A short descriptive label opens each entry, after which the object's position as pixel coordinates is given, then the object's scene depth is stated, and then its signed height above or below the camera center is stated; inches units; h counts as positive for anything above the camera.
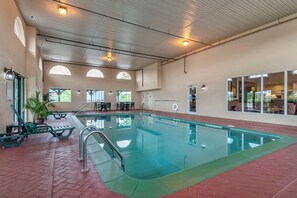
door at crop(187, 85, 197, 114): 404.7 -4.7
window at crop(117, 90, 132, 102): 619.7 +4.8
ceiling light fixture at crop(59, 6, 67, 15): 200.7 +111.7
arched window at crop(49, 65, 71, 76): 505.0 +87.4
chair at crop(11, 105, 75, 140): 156.9 -34.4
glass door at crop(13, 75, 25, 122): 232.5 +5.1
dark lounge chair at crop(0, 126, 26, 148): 137.8 -39.7
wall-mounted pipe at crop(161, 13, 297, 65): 230.9 +114.8
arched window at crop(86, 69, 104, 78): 563.9 +86.1
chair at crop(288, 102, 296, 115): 233.6 -16.0
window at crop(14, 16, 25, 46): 219.0 +101.3
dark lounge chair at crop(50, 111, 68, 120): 343.1 -42.4
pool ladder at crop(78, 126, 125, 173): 90.8 -32.1
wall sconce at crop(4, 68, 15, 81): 176.4 +26.9
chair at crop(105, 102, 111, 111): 540.8 -28.8
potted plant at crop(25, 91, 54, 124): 247.8 -18.6
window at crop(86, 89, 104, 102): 562.3 +7.7
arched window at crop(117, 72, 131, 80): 619.5 +85.5
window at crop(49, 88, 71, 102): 504.4 +10.0
